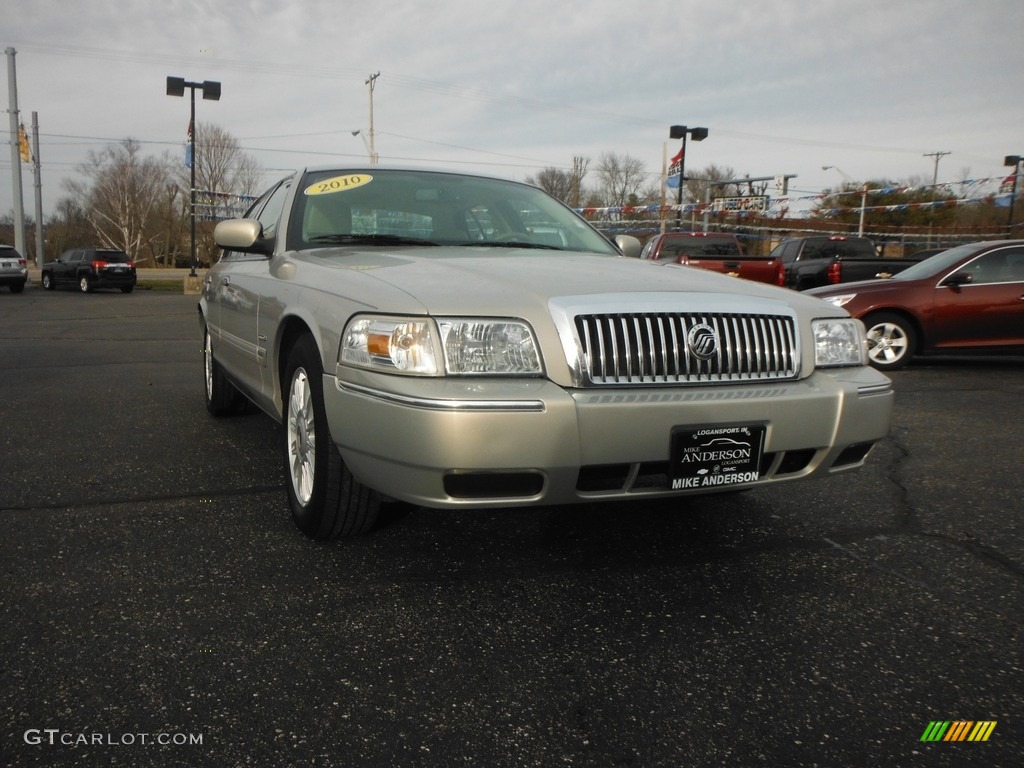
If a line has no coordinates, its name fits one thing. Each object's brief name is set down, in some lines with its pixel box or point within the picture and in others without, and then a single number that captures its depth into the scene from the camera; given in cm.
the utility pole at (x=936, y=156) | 6160
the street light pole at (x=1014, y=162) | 3162
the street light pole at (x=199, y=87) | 2691
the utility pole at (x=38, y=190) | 3722
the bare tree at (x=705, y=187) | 5866
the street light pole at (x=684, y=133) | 2884
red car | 880
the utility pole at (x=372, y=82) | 4237
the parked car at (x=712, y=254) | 1423
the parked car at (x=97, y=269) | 2762
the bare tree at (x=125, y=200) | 6412
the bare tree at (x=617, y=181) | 6494
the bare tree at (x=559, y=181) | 6128
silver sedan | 254
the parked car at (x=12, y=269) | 2731
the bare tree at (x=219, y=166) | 5309
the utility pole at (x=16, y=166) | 3312
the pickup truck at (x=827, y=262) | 1398
